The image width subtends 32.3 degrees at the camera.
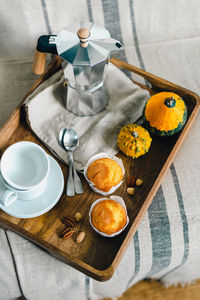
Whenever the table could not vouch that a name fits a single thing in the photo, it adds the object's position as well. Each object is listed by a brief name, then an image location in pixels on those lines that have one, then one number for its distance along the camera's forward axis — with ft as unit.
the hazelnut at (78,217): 2.18
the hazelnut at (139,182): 2.33
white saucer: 2.09
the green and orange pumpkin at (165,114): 2.30
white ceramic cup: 2.04
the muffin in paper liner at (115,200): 2.06
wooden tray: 2.04
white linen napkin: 2.43
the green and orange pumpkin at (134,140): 2.29
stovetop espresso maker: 2.21
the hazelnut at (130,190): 2.30
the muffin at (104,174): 2.17
